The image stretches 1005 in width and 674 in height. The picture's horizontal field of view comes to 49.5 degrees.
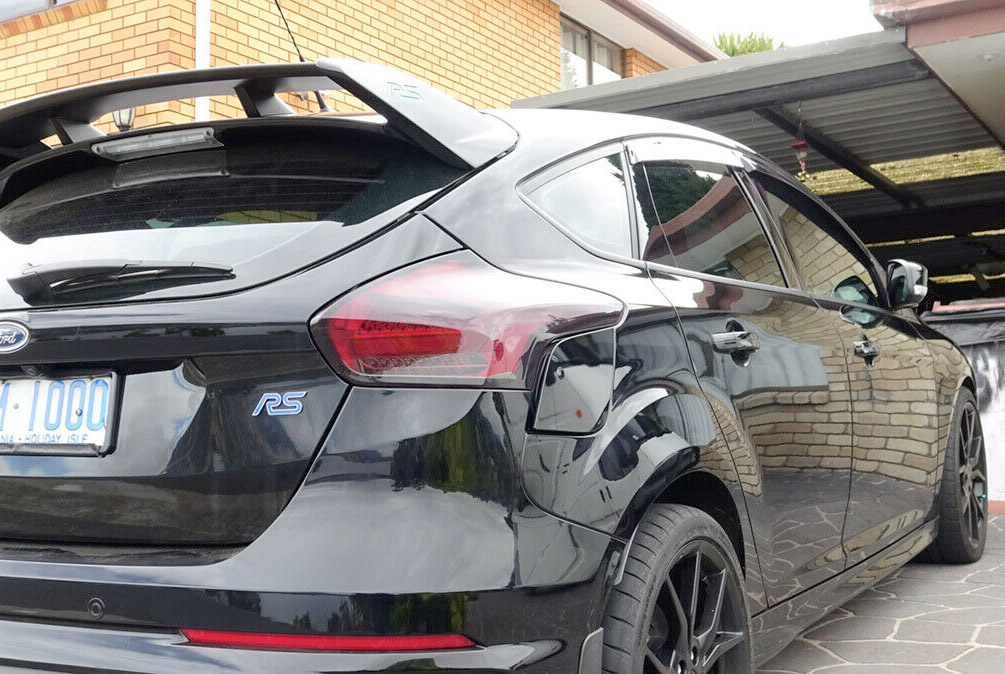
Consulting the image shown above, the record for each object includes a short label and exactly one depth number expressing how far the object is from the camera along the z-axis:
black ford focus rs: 1.83
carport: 7.32
